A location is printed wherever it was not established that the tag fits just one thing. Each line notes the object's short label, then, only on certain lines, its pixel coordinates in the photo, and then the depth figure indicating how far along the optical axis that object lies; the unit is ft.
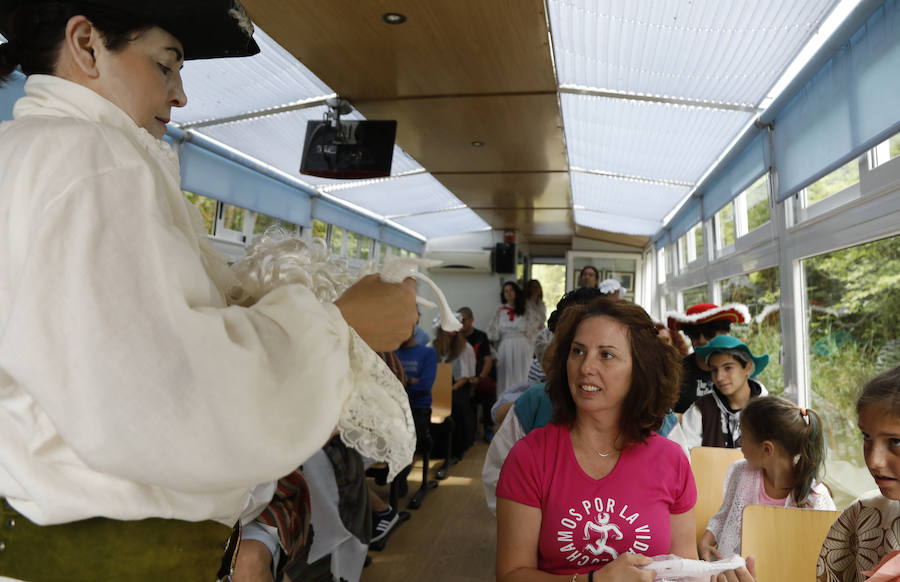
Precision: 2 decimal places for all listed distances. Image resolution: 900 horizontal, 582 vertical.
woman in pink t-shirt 5.30
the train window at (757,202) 12.92
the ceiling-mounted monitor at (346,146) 12.35
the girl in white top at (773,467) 7.23
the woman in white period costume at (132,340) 1.77
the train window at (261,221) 16.92
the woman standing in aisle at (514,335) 23.65
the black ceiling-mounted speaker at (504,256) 31.81
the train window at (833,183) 8.93
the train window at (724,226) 16.06
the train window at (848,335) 8.23
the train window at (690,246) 20.43
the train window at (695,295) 19.71
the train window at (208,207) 14.45
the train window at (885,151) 7.70
